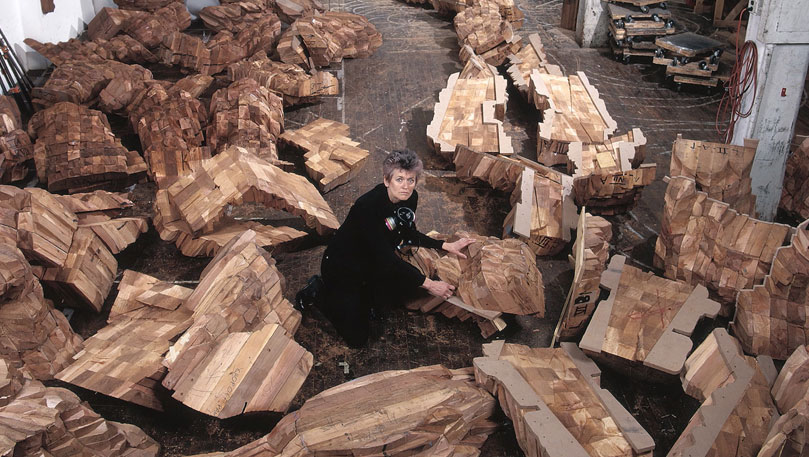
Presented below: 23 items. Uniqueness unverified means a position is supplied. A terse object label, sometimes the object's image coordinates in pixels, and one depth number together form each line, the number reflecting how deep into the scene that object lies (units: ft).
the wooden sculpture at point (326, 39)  31.63
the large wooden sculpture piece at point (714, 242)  17.37
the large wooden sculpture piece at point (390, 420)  12.57
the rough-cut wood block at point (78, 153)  22.25
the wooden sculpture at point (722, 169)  19.47
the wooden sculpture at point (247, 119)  23.72
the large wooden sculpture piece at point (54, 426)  11.75
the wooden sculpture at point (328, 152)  23.15
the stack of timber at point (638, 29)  32.71
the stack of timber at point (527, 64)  29.35
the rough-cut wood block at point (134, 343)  14.07
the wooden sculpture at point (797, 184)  21.65
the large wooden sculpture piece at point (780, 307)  15.93
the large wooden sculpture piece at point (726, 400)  12.97
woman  15.60
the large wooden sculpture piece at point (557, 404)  12.83
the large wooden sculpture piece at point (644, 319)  15.15
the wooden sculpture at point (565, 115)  23.90
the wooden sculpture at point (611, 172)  20.66
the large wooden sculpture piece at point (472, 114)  23.72
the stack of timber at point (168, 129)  23.12
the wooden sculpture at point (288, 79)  27.81
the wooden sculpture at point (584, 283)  15.84
